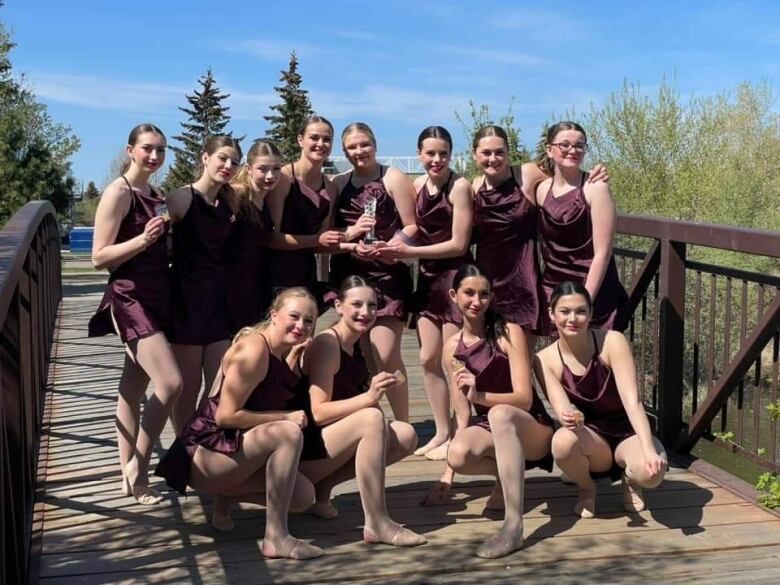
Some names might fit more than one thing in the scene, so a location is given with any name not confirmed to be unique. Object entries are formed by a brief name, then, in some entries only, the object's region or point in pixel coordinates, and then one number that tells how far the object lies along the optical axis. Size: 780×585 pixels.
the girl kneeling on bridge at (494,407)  3.51
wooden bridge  3.20
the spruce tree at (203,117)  55.03
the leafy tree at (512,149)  16.62
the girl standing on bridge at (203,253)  3.92
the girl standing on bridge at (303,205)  4.34
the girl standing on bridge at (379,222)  4.35
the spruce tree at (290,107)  50.38
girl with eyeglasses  4.07
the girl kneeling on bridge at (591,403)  3.62
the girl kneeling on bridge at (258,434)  3.38
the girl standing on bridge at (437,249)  4.30
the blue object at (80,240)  47.72
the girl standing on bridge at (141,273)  3.73
